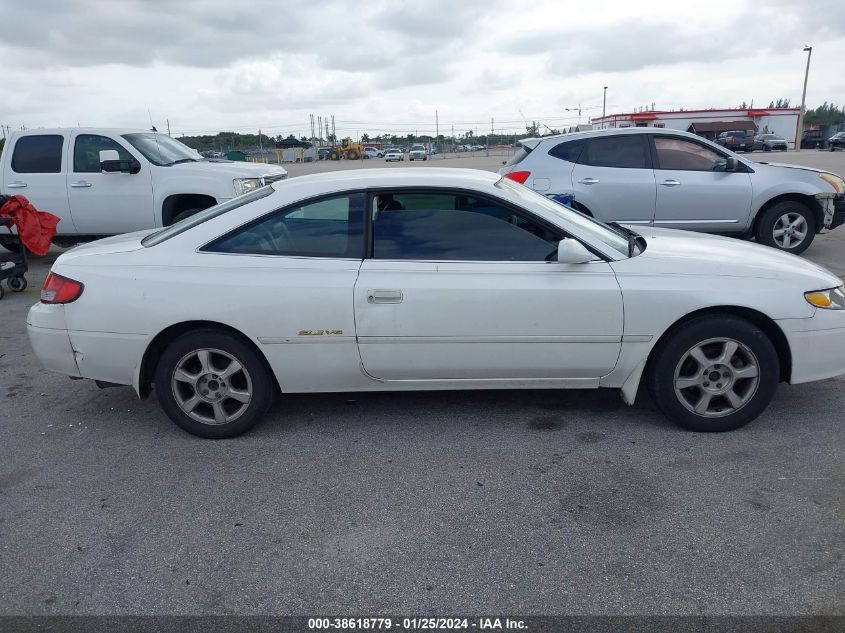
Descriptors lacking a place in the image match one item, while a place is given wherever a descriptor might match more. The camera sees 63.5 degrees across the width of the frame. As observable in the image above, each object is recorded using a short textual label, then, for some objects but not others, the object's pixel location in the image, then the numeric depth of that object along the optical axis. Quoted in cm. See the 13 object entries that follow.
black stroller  780
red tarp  807
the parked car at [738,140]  4494
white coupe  373
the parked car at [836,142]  4675
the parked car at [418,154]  5512
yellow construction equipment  5866
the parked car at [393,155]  5566
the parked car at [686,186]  831
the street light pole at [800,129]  5220
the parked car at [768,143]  4738
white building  4960
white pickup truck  922
